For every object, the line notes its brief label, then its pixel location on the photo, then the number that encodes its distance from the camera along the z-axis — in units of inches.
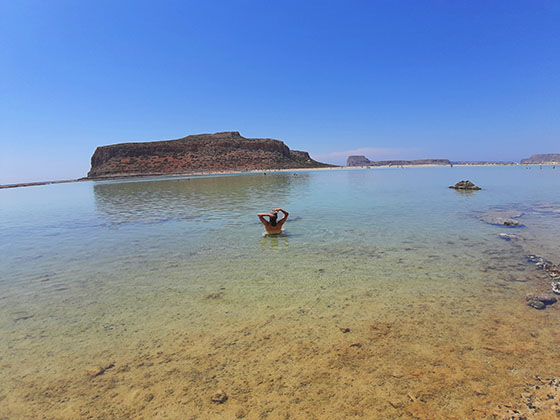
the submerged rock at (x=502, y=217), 502.3
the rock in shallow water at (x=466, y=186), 1159.6
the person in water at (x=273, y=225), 473.3
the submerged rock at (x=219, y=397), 136.5
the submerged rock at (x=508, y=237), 403.5
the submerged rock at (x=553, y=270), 265.0
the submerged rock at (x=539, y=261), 288.9
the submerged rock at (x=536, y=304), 209.2
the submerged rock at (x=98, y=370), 160.0
